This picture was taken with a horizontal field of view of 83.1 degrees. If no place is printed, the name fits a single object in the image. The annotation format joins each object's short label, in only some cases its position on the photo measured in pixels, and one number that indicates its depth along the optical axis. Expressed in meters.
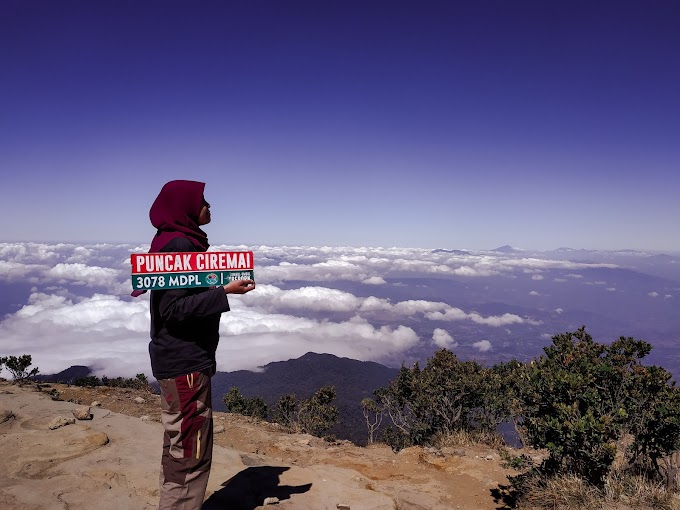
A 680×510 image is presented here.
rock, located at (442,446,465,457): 8.86
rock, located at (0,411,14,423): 6.75
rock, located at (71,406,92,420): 7.16
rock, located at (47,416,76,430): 6.31
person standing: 2.90
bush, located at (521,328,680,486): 4.90
